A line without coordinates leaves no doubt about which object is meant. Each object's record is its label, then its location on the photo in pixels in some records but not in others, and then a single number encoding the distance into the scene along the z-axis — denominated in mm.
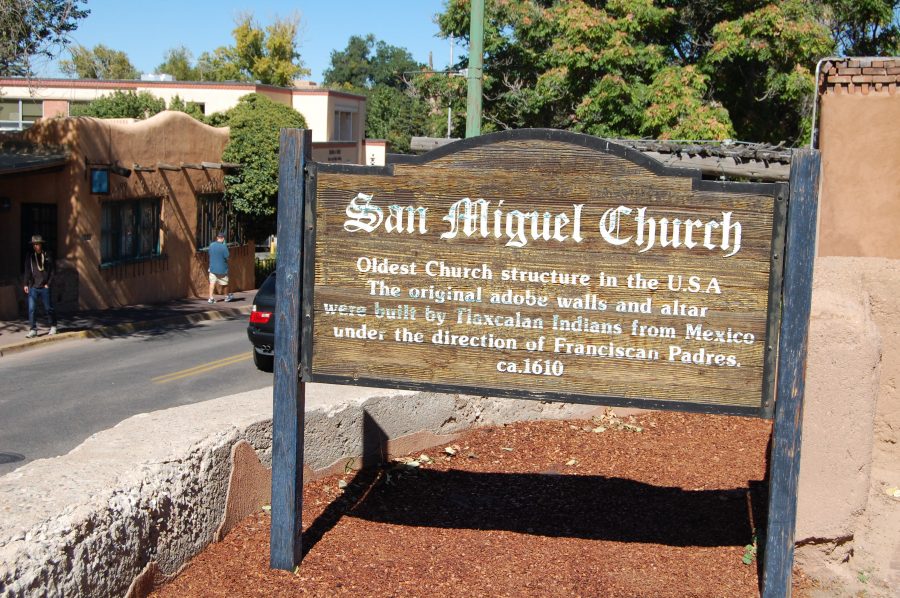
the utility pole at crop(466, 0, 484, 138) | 10531
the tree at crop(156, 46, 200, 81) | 74562
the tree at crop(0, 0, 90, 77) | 17625
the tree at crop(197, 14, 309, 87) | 60719
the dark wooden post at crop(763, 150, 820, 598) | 4508
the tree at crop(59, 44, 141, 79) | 68438
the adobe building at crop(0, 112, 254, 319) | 20719
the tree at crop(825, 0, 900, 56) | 23484
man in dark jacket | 17281
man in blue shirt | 24750
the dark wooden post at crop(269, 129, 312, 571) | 5020
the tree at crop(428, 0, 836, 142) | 21938
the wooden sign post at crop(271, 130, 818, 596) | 4672
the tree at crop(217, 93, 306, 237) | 27641
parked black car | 14785
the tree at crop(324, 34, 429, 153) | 61531
